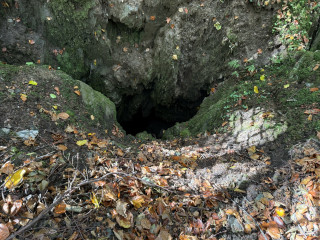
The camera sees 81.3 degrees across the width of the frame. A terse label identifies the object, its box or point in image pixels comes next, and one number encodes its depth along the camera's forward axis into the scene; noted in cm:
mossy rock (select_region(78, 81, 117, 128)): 409
